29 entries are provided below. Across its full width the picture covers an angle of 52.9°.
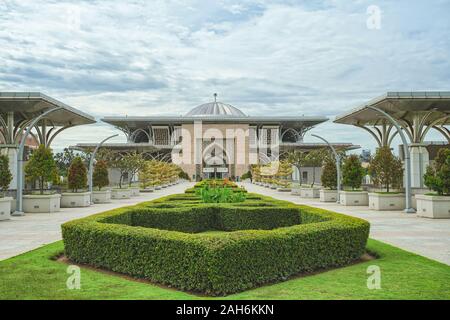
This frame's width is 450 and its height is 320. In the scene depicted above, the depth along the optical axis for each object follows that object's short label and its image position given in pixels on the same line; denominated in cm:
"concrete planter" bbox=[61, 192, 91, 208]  2642
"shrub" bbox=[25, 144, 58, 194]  2338
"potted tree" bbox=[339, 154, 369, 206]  2645
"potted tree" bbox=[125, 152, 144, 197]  4087
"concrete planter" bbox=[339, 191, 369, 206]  2644
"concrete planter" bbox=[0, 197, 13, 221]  1904
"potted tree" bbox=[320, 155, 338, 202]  3020
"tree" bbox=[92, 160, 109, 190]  3128
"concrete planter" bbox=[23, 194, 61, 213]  2291
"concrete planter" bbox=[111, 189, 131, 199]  3575
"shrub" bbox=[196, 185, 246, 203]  1667
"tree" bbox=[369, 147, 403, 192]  2358
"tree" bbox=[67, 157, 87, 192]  2662
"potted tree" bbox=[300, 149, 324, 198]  3494
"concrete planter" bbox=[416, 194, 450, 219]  1861
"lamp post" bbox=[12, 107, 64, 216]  2111
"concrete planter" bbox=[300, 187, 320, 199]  3481
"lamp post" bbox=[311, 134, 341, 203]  2870
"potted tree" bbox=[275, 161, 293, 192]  4741
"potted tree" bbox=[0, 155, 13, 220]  1914
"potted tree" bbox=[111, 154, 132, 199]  3578
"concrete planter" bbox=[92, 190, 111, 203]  3042
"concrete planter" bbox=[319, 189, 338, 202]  3012
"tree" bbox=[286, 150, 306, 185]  4456
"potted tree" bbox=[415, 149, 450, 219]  1862
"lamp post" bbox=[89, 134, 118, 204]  2908
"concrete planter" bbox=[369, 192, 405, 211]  2312
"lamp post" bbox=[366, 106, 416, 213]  2141
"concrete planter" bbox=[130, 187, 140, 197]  3897
